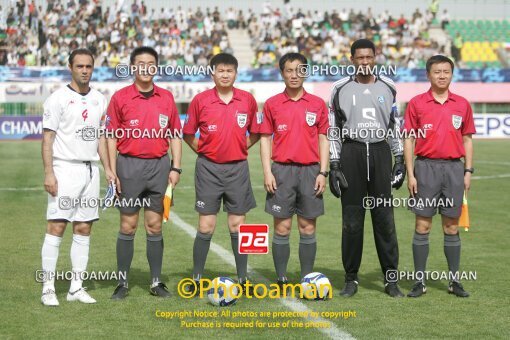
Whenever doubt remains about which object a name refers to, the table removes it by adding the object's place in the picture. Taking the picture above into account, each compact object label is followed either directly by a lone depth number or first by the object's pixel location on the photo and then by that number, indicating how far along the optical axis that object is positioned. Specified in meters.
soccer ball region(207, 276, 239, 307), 7.43
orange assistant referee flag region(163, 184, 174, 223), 7.76
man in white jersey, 7.55
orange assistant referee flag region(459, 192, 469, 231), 8.10
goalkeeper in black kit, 7.98
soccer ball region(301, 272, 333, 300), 7.72
